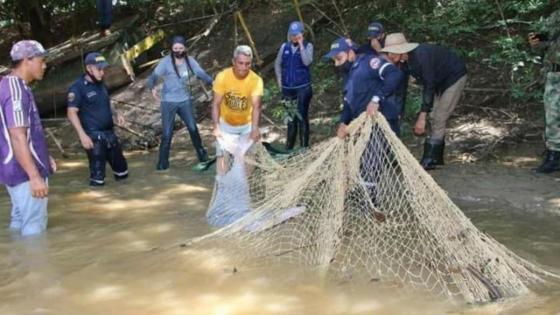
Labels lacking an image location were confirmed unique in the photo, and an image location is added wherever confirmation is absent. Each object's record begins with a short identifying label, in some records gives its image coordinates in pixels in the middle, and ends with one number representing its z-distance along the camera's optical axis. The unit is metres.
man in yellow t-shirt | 6.25
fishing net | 4.11
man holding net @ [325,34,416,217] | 5.25
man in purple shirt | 4.87
